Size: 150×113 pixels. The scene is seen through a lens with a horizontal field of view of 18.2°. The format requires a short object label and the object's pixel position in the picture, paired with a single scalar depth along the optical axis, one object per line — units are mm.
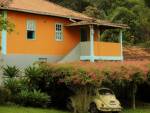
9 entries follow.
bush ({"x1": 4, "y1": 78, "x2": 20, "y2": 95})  28422
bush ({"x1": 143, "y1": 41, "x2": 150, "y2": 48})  52875
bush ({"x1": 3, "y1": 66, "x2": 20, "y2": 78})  30688
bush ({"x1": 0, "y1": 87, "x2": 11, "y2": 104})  27625
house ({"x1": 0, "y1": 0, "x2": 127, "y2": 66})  35625
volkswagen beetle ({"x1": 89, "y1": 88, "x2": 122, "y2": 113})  26375
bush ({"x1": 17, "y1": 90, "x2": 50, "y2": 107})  27672
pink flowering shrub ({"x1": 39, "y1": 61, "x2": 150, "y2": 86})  25641
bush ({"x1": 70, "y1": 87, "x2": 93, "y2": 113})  26375
